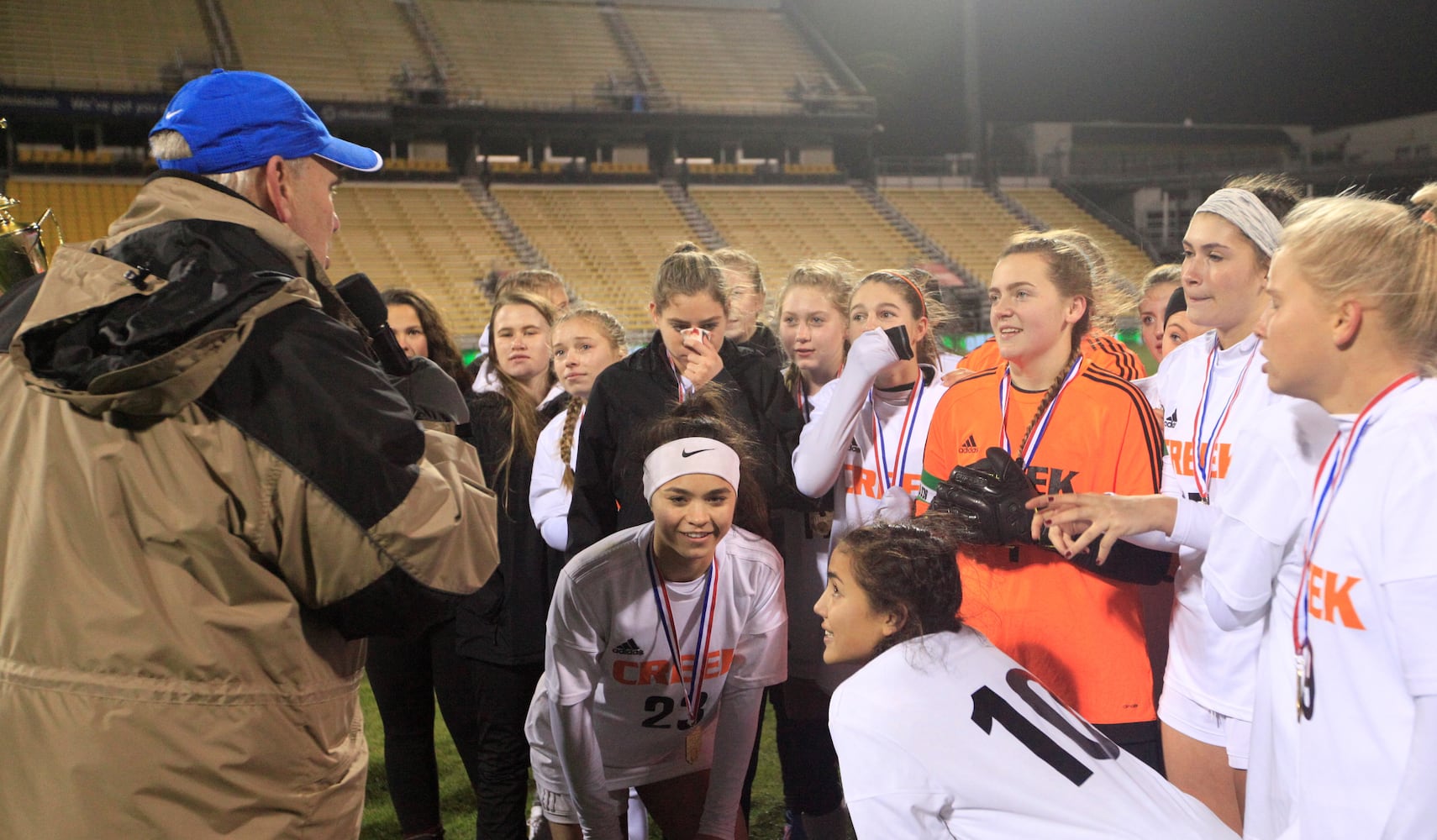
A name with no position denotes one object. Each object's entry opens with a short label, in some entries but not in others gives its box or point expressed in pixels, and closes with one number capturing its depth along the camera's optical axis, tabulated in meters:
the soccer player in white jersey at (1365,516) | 1.36
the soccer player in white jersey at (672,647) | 2.70
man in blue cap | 1.39
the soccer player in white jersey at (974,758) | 1.73
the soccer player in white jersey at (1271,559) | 1.67
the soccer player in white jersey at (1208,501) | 2.15
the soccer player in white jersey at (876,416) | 2.86
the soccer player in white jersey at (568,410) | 3.27
